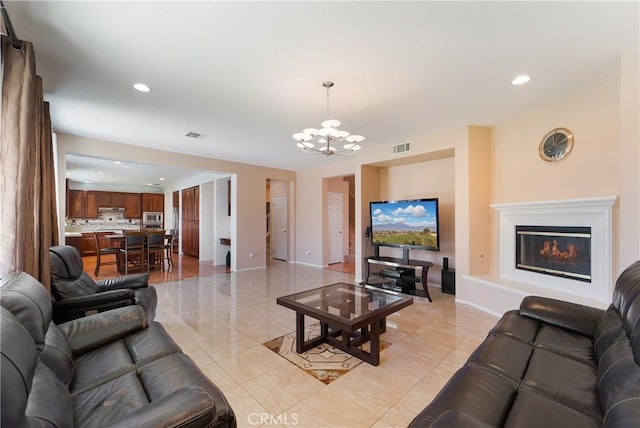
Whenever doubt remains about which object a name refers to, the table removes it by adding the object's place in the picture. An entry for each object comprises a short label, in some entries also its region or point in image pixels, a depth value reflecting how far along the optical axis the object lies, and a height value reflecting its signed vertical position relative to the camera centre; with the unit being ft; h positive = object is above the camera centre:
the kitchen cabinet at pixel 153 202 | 32.35 +1.73
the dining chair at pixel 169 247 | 21.79 -2.59
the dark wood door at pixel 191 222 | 25.99 -0.62
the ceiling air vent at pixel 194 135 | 13.64 +4.18
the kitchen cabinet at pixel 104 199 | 29.40 +1.94
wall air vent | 14.71 +3.64
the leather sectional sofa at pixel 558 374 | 3.51 -2.73
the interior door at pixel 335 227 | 23.84 -1.17
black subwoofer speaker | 13.87 -3.55
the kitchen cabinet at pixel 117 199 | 30.17 +1.97
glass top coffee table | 7.22 -2.79
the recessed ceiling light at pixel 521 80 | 8.43 +4.25
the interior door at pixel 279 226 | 25.38 -1.11
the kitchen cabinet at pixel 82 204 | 28.12 +1.38
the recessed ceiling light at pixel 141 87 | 8.72 +4.25
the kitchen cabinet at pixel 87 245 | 27.13 -2.87
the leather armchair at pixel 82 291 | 7.33 -2.33
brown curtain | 5.61 +1.06
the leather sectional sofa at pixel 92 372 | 2.96 -2.38
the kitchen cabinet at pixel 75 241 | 25.82 -2.33
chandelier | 8.76 +2.73
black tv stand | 13.51 -3.43
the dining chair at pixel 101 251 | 18.89 -2.53
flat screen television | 13.83 -0.55
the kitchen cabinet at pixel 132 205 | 31.14 +1.28
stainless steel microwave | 32.48 -0.24
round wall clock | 10.05 +2.60
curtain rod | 5.54 +4.06
